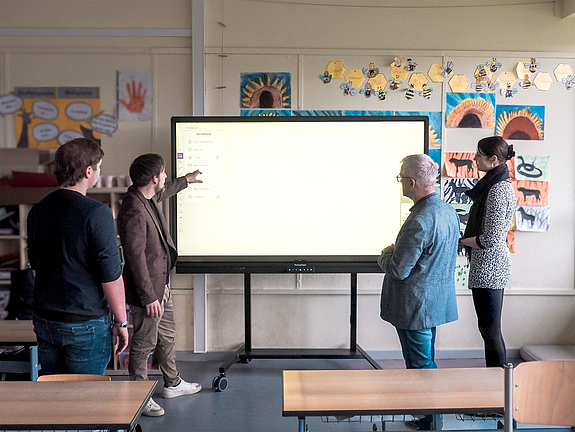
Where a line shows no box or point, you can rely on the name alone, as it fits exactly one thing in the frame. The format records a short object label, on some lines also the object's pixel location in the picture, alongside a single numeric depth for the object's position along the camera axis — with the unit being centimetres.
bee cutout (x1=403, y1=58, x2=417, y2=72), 376
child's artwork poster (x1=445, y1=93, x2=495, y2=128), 380
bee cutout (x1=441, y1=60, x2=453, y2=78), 378
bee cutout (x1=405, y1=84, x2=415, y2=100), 379
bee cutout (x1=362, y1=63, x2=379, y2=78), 376
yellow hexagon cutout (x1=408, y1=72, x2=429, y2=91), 378
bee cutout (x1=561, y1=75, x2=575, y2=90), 381
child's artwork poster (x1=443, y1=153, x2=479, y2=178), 384
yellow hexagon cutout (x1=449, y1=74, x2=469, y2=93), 379
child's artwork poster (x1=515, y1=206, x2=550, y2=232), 387
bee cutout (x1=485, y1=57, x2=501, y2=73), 378
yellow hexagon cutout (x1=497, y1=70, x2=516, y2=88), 380
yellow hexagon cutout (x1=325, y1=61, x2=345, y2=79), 375
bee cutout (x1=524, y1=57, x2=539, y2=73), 379
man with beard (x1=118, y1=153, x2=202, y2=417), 272
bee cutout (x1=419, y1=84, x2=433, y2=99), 379
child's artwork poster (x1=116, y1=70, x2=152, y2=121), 374
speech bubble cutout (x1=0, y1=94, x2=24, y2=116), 372
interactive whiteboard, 349
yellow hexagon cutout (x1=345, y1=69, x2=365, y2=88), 376
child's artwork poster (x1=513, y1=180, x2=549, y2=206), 385
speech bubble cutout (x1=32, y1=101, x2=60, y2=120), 372
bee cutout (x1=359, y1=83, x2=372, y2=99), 378
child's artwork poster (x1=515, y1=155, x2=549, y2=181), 384
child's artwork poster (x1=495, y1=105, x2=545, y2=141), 381
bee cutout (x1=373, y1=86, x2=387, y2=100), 378
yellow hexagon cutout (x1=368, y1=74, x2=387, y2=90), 377
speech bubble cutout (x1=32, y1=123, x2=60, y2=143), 372
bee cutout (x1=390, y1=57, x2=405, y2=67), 375
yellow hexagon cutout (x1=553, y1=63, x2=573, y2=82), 381
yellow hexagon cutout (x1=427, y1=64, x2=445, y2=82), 378
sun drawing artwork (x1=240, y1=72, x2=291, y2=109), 375
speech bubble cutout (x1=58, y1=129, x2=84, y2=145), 373
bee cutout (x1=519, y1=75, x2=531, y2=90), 381
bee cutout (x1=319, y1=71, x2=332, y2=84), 375
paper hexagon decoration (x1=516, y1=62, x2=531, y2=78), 379
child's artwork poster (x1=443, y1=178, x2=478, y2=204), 384
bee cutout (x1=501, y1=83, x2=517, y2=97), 380
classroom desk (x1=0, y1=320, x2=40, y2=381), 226
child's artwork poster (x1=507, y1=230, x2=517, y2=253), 389
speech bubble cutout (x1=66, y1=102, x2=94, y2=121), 373
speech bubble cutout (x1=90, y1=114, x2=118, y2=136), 374
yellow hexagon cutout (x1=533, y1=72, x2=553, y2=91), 380
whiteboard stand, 349
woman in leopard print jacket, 279
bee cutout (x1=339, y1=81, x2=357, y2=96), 377
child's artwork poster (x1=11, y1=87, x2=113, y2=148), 372
